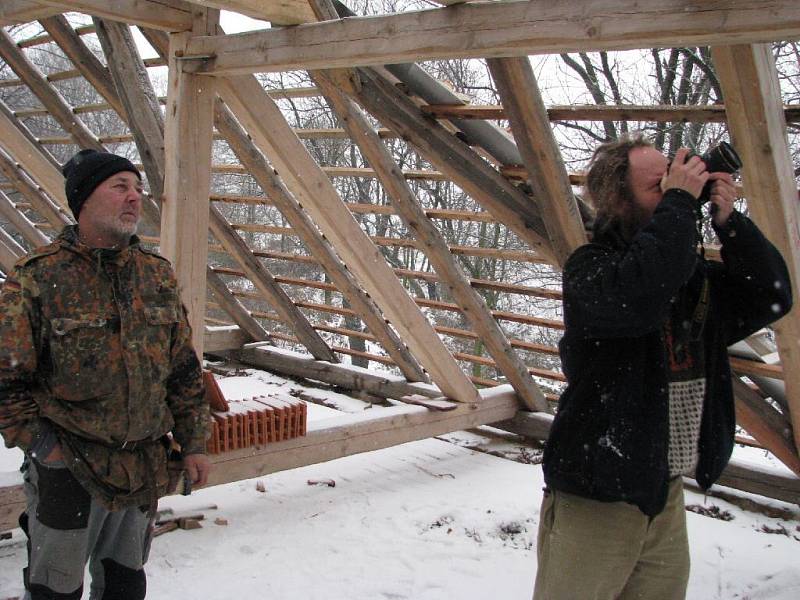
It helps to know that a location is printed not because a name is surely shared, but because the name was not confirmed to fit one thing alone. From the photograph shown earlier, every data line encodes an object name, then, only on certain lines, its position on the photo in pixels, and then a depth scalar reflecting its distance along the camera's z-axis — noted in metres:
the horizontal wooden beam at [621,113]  2.31
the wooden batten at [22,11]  2.95
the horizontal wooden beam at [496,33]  1.66
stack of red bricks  3.11
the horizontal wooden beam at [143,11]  2.51
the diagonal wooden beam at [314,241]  3.91
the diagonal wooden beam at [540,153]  2.48
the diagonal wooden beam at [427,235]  3.17
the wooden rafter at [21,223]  5.81
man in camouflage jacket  1.67
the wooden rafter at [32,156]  4.34
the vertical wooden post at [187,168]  2.74
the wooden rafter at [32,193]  5.30
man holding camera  1.42
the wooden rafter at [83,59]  3.98
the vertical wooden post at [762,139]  1.95
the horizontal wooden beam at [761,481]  3.57
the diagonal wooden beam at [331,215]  2.88
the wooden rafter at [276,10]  2.41
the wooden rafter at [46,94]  4.33
